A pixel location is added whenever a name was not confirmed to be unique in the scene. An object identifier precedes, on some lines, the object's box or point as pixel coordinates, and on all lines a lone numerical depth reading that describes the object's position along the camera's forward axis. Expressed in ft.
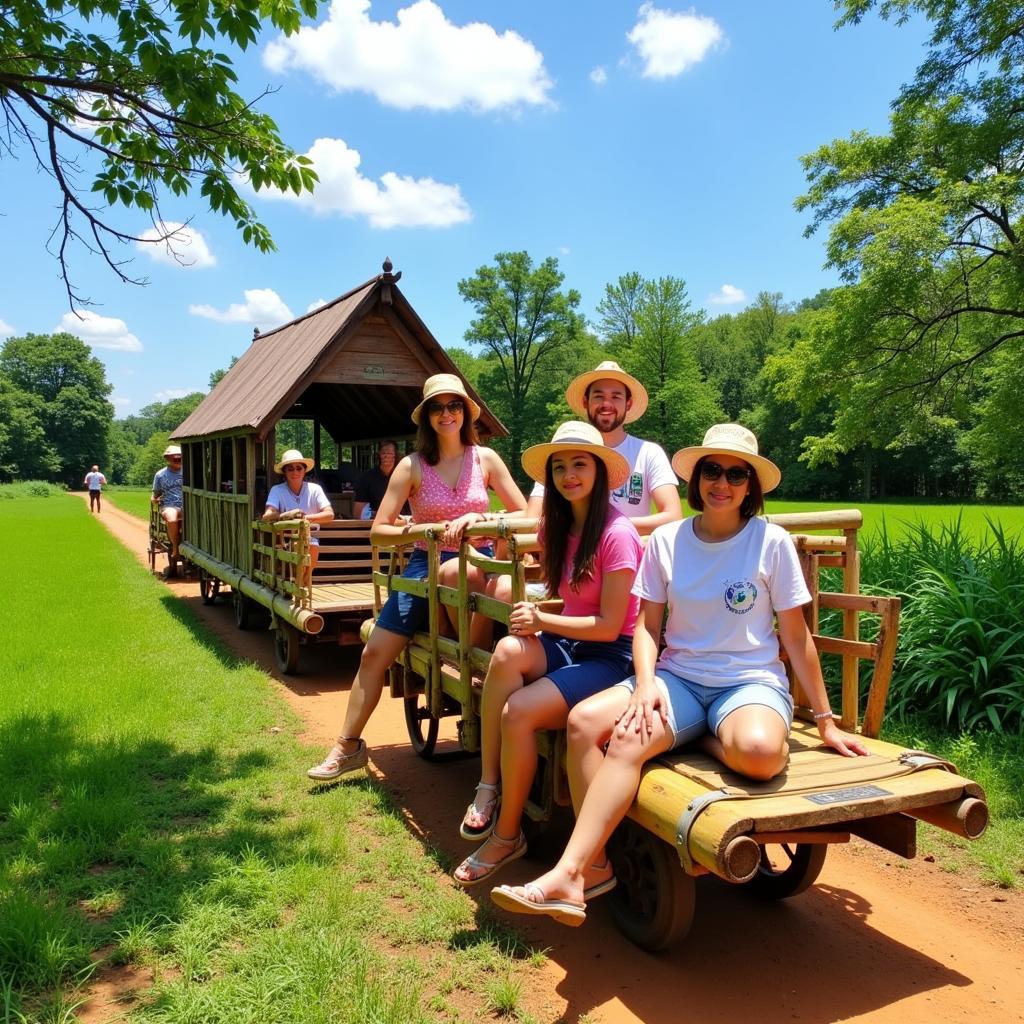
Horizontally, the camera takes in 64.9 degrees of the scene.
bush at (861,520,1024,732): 19.11
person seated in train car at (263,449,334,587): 30.73
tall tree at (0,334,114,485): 309.42
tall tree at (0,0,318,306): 16.76
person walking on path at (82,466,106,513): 133.38
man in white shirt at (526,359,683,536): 15.26
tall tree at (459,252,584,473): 173.37
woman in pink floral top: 16.90
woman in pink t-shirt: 12.03
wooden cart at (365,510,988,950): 9.36
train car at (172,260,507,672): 28.94
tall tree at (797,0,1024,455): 36.81
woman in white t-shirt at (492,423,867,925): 10.44
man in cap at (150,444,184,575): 53.84
